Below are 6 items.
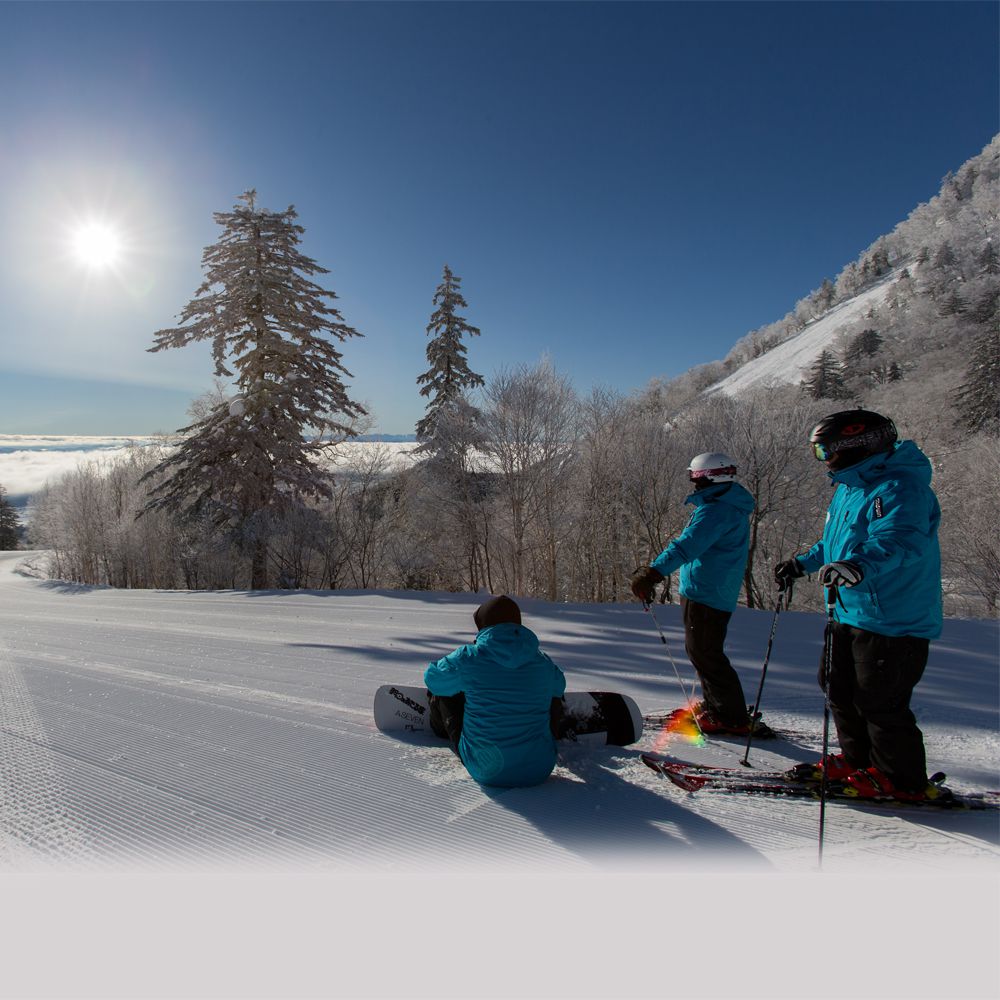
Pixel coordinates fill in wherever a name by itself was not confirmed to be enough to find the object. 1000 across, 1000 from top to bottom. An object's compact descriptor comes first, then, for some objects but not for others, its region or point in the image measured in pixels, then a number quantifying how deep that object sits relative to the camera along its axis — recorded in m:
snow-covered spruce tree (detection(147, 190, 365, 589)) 15.06
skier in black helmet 2.30
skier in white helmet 3.43
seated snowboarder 2.54
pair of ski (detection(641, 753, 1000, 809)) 2.46
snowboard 3.21
